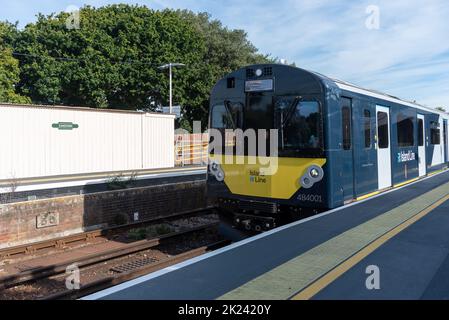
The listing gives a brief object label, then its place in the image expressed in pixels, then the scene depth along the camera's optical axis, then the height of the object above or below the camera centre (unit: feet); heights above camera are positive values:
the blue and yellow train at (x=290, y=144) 22.30 +0.65
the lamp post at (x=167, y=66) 95.01 +21.18
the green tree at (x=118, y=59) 100.17 +24.93
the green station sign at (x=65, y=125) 62.69 +5.32
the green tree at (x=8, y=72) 92.22 +20.23
